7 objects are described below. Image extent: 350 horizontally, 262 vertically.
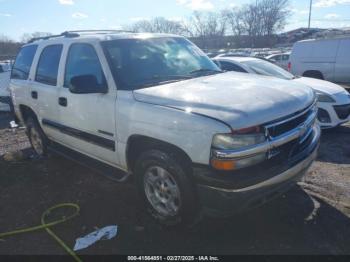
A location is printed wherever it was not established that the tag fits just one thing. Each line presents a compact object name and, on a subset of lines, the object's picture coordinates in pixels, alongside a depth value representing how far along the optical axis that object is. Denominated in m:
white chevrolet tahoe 2.72
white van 11.12
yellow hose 3.23
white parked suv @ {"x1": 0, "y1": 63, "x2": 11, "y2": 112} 9.80
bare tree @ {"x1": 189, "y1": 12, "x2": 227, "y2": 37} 68.14
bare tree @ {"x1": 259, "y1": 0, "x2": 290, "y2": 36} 70.00
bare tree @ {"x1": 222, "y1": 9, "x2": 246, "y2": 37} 71.07
